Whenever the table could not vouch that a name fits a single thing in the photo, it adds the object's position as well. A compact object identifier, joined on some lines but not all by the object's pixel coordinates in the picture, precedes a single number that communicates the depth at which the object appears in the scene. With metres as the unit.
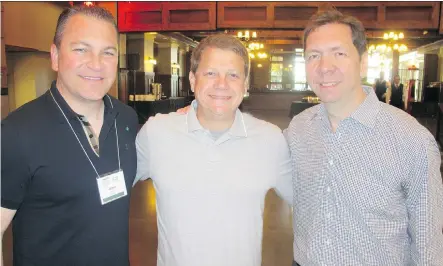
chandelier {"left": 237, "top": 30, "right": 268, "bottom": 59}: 11.75
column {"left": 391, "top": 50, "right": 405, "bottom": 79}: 21.48
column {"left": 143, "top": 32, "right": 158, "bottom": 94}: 14.38
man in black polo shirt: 1.38
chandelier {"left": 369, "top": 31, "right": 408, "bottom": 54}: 15.38
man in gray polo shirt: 1.54
